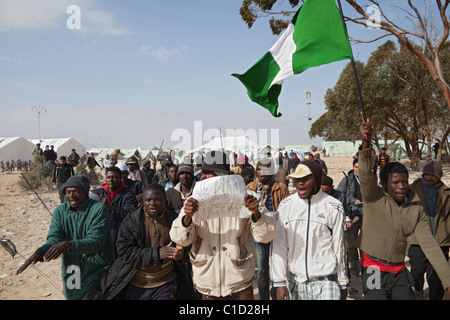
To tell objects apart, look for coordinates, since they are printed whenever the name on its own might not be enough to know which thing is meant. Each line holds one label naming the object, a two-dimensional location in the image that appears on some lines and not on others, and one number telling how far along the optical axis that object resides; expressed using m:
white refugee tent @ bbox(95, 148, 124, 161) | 60.28
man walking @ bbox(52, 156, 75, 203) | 10.46
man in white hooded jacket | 2.56
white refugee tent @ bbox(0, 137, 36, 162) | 38.78
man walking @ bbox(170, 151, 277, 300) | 2.51
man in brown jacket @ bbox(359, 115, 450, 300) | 2.65
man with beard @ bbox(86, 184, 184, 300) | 2.80
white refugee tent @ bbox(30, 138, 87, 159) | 46.66
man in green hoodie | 2.95
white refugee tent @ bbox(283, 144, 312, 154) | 65.69
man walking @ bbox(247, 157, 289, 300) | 4.00
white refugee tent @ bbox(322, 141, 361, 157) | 50.38
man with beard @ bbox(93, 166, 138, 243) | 4.19
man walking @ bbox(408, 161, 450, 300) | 3.54
